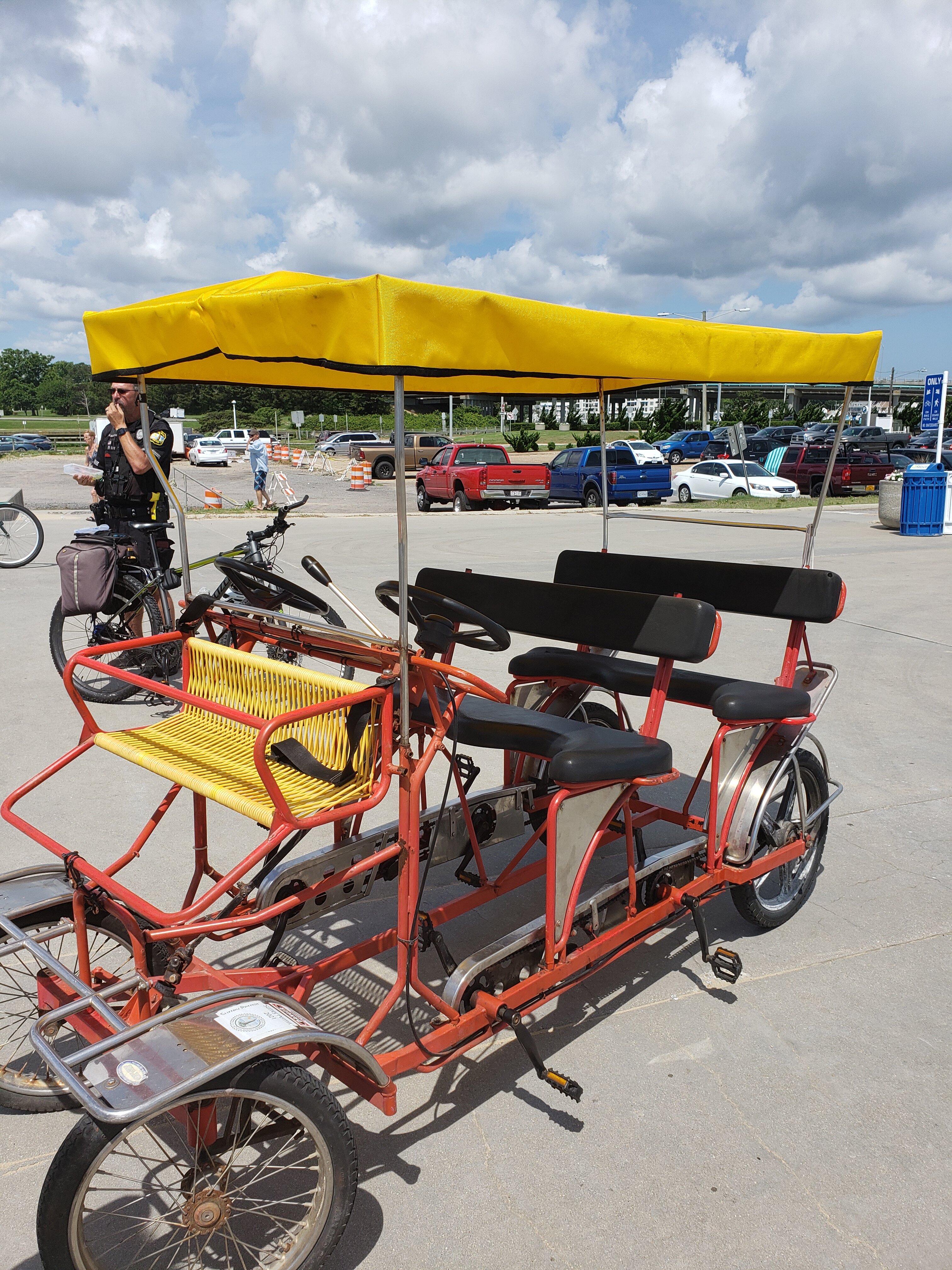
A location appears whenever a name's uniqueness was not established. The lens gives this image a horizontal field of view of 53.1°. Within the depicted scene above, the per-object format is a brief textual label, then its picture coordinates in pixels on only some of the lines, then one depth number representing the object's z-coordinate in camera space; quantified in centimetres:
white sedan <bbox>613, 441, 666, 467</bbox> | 2725
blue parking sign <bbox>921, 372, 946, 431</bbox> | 1783
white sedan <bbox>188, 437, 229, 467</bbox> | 4378
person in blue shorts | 1627
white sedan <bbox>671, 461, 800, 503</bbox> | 2439
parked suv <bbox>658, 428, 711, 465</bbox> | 4131
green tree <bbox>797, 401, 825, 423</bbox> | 6056
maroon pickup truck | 2478
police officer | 648
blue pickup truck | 2258
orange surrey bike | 215
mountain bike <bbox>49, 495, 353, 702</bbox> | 658
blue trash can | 1667
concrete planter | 1767
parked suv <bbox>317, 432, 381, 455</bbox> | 4703
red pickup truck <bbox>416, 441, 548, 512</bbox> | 2291
